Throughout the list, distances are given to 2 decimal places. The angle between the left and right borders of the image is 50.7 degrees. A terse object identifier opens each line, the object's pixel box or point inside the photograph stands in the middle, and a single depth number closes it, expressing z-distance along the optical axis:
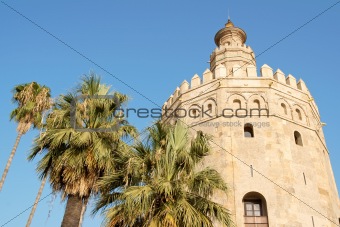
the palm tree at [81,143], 9.74
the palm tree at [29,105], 17.09
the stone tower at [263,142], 14.19
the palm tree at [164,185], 8.70
